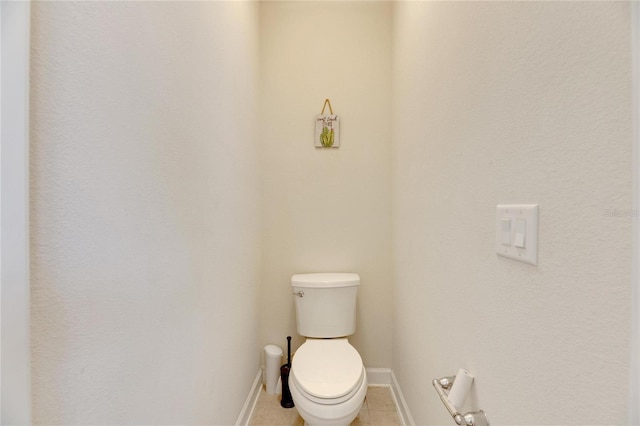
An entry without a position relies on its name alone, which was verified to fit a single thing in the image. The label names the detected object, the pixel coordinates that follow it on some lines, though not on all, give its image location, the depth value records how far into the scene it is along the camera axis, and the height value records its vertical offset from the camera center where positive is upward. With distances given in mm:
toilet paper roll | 724 -464
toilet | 1149 -731
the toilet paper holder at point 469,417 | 653 -490
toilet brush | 1606 -1010
